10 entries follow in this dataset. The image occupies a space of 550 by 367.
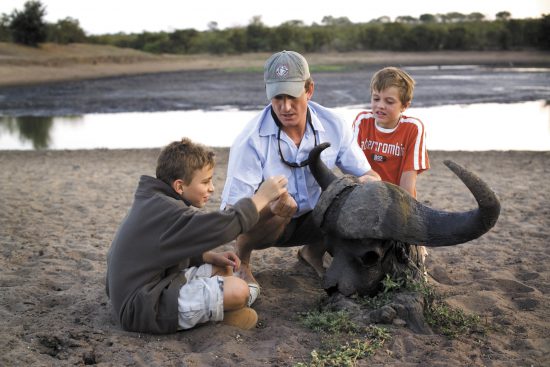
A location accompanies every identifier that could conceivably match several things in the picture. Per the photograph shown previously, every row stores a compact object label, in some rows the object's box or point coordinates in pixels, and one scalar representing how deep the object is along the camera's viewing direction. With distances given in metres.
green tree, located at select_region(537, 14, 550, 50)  52.09
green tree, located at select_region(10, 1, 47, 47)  42.81
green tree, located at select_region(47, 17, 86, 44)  44.88
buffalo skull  4.03
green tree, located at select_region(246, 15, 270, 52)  55.22
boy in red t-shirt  5.53
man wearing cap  4.87
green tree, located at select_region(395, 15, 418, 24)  73.06
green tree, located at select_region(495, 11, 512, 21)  67.31
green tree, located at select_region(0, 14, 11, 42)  43.81
